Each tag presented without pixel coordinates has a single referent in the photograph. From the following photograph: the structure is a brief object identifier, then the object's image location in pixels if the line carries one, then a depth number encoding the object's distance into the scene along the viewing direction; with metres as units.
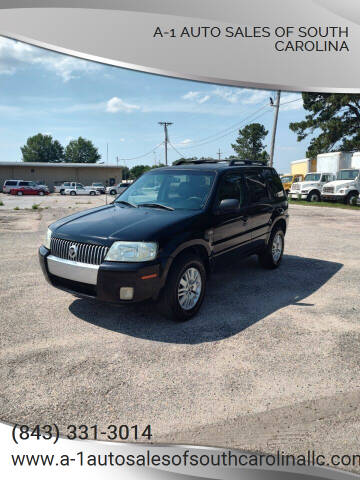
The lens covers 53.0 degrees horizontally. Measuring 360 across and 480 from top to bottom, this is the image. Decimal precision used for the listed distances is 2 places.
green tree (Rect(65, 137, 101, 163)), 113.44
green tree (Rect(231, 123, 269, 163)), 76.38
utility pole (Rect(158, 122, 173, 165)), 58.00
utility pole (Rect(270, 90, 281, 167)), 28.36
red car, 43.34
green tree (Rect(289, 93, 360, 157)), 35.38
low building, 54.16
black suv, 3.90
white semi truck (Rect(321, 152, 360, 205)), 22.91
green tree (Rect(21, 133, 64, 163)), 110.38
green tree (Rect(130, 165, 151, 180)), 98.56
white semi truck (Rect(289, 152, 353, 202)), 26.56
